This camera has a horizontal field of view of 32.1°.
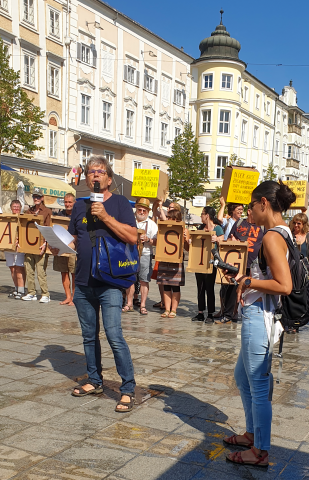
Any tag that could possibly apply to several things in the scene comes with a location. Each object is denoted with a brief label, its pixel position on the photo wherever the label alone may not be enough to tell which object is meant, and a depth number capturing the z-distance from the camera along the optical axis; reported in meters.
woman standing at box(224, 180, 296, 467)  3.32
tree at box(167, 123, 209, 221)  35.44
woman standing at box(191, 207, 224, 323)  9.01
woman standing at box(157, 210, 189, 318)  9.10
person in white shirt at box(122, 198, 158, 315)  9.48
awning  23.62
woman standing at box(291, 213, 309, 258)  8.62
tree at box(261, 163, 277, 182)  41.67
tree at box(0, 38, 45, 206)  19.25
